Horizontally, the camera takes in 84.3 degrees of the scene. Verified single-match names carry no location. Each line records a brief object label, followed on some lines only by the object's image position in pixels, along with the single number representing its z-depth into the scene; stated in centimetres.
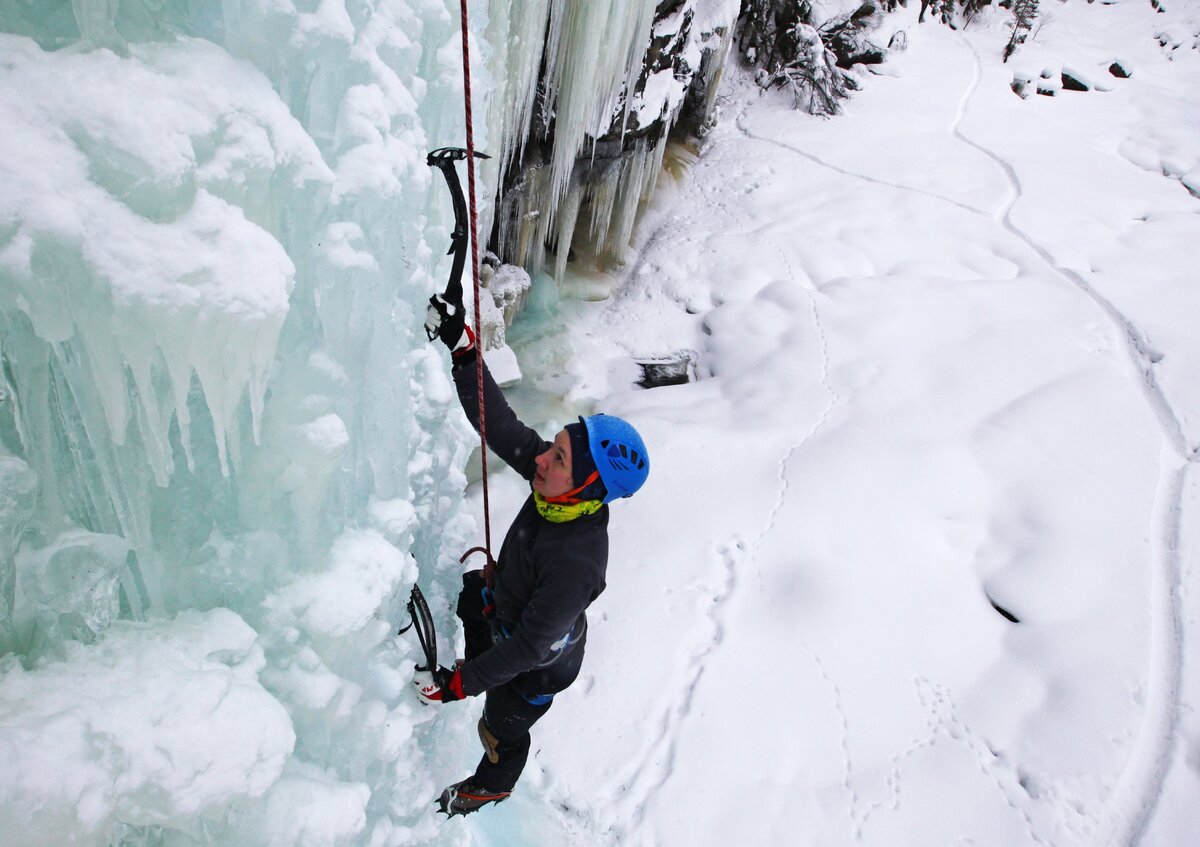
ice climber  185
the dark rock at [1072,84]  1272
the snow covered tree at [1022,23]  1338
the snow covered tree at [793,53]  1005
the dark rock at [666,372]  643
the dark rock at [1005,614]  432
